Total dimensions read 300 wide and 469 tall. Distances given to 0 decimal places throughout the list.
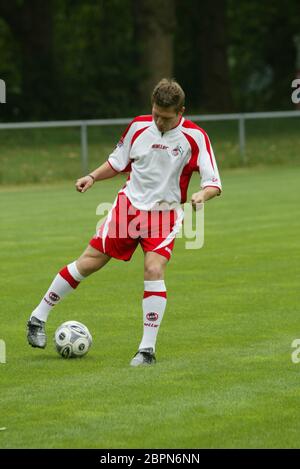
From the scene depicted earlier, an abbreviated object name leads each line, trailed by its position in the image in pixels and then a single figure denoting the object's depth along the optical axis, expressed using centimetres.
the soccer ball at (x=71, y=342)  1884
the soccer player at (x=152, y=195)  1855
